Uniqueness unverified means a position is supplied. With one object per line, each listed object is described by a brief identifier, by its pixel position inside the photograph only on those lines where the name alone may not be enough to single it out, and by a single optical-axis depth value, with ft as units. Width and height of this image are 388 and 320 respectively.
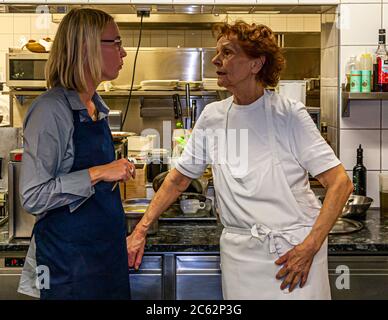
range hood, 9.07
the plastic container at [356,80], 8.65
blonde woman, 5.41
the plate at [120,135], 9.27
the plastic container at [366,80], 8.60
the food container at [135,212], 7.31
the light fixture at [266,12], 9.52
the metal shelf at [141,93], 14.55
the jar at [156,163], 9.81
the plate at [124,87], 15.02
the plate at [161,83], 14.76
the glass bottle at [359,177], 9.06
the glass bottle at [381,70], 8.59
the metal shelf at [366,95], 8.46
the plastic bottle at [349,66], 8.93
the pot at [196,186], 8.72
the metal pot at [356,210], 8.41
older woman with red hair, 6.02
